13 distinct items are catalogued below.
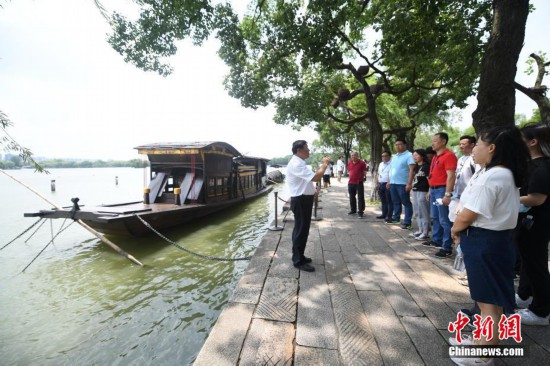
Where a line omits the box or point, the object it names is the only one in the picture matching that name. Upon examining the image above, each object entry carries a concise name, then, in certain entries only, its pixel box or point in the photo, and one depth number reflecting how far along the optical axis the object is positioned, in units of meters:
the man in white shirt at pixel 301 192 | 3.71
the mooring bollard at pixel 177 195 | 9.11
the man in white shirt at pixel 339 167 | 21.61
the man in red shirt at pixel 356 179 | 7.35
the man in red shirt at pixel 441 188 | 4.11
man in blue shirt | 5.77
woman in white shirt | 1.79
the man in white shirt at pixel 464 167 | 3.59
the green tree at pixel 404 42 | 4.39
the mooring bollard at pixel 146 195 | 9.27
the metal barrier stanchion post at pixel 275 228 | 6.19
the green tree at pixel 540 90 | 7.38
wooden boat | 6.71
